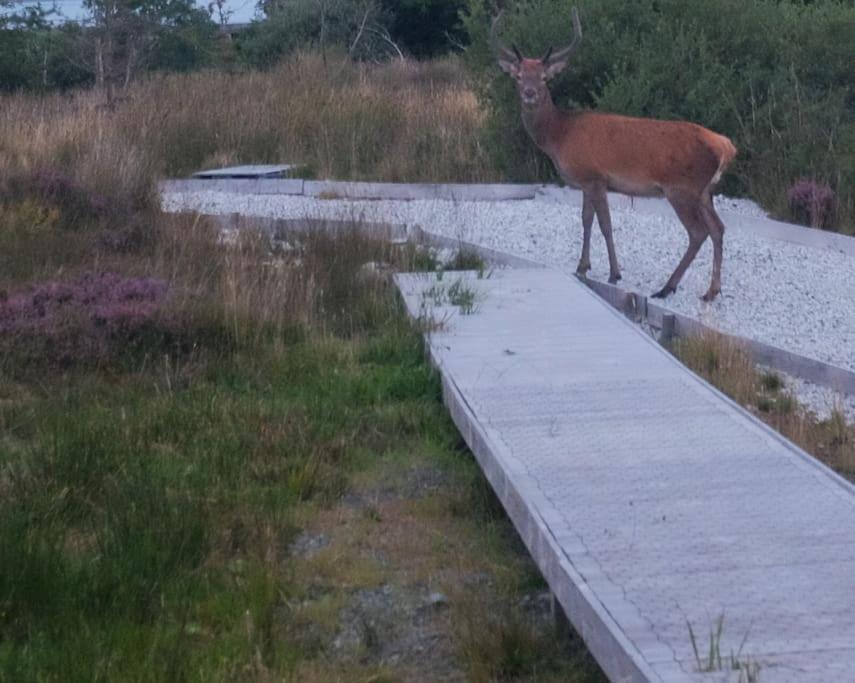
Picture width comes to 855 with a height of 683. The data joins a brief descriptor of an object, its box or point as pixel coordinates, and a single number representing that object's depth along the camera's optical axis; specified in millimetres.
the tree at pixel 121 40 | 27469
